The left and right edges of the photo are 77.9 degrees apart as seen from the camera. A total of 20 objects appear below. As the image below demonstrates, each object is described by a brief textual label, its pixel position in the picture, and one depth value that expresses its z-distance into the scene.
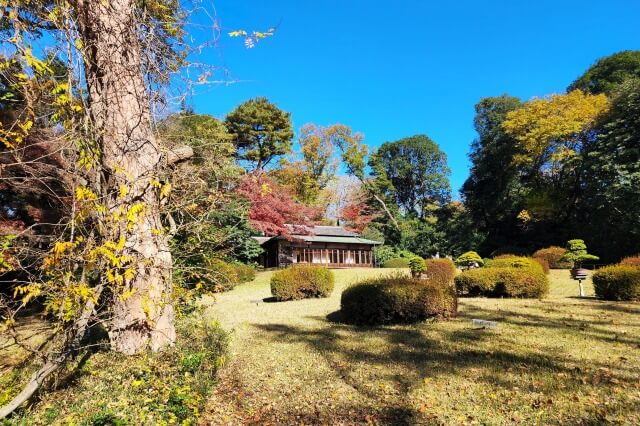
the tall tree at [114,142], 3.10
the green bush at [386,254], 36.43
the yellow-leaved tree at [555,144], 27.47
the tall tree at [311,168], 37.25
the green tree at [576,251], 15.37
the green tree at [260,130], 34.50
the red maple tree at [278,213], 25.67
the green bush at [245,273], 21.15
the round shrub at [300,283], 14.20
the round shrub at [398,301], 8.54
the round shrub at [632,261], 13.04
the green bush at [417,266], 17.58
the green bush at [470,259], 22.10
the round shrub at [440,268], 18.53
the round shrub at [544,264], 17.87
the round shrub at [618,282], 10.23
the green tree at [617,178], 21.73
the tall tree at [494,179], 32.88
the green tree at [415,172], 44.34
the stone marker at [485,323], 7.89
